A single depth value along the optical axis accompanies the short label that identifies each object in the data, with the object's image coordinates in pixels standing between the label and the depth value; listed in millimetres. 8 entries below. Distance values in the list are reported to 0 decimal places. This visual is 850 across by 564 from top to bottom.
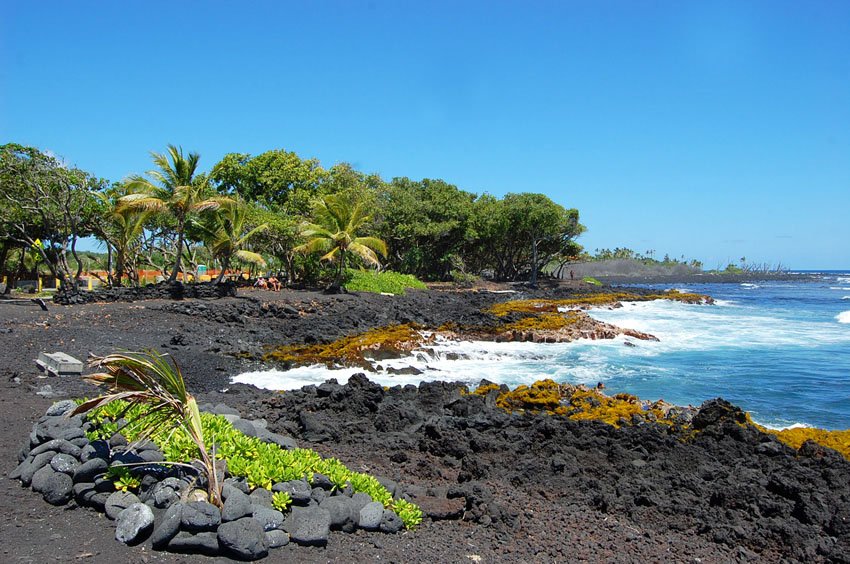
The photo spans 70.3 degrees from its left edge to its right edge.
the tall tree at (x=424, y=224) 39562
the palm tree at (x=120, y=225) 21625
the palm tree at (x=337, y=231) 27172
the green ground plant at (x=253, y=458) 5137
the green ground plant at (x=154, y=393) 4652
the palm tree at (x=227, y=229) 24312
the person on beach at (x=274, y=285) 28600
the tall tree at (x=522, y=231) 46000
